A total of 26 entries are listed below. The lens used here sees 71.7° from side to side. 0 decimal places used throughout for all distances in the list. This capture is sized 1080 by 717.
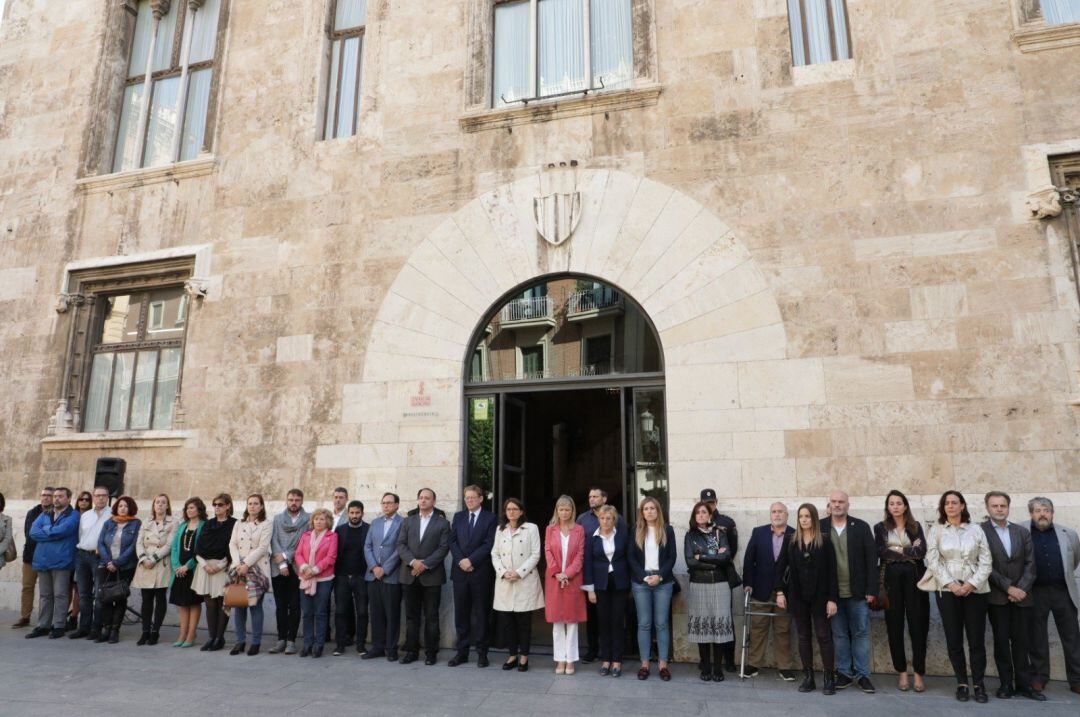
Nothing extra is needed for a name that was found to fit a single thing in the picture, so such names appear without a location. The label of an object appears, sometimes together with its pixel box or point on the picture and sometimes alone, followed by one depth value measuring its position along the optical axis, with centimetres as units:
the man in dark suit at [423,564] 853
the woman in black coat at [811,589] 719
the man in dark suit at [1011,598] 693
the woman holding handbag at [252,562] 873
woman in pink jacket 867
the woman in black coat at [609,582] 793
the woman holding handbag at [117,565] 939
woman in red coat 791
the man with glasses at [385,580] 862
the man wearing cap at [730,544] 784
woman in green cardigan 911
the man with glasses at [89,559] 979
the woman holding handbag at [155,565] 923
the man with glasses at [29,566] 1012
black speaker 1085
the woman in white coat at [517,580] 816
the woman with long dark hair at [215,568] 894
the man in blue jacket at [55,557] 990
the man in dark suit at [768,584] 775
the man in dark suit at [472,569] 846
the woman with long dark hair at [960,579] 686
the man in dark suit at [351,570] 896
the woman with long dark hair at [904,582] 731
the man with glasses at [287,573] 891
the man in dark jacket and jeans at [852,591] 725
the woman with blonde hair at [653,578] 775
